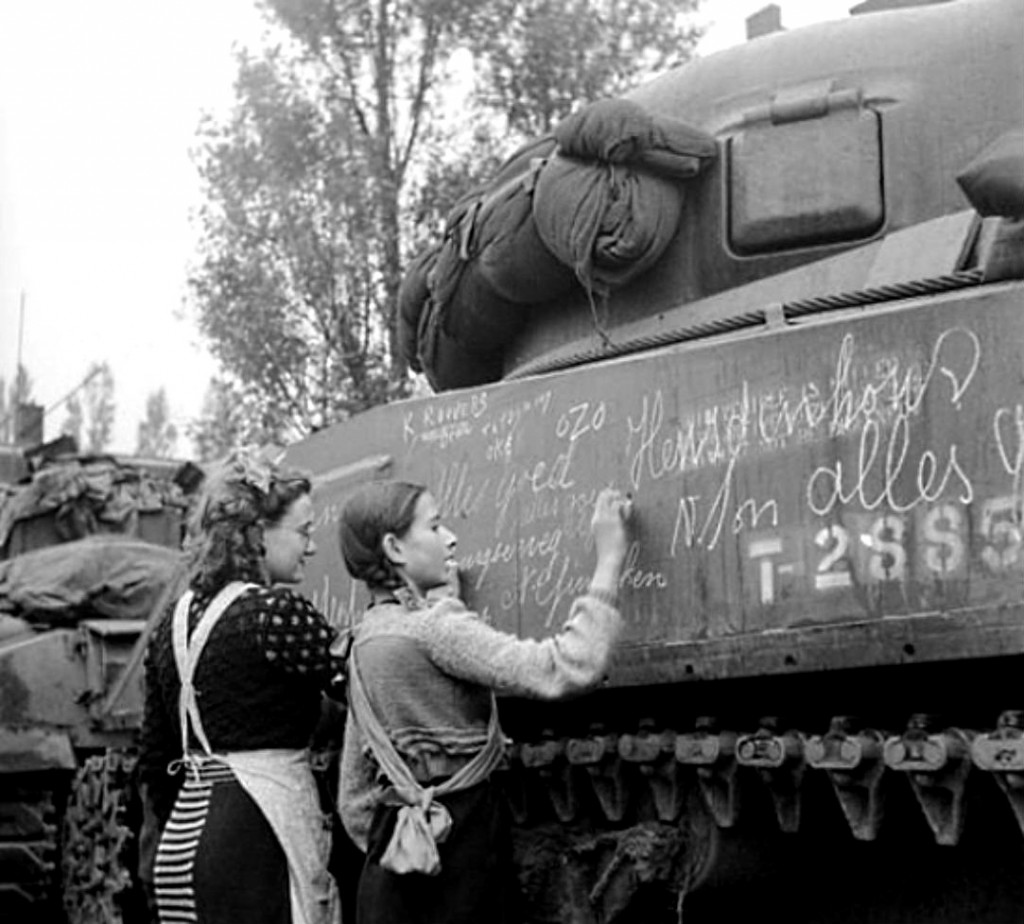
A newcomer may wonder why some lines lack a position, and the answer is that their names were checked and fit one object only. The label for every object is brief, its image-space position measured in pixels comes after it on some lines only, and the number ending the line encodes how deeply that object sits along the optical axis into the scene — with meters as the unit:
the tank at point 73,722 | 9.39
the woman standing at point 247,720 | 4.99
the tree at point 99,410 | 65.31
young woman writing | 4.72
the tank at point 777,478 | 4.64
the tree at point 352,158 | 24.22
